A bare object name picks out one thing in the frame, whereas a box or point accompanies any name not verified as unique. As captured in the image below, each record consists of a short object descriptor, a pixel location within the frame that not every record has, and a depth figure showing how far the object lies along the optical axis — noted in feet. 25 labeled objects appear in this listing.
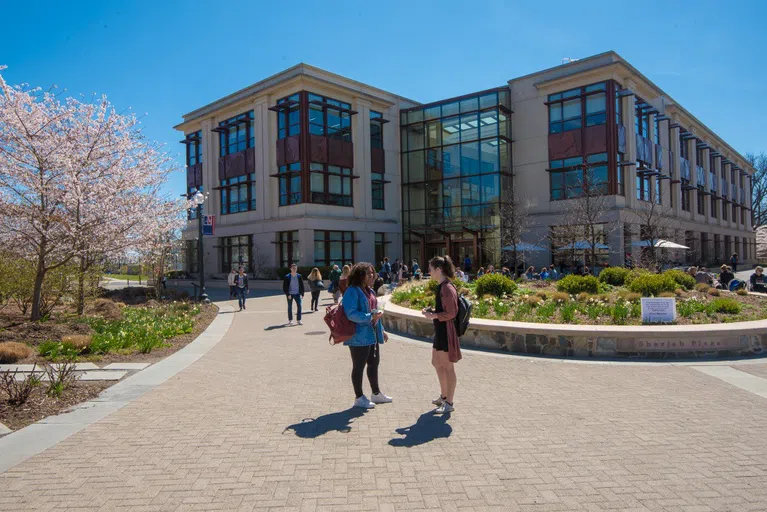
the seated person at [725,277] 55.12
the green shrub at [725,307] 33.06
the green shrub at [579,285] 41.88
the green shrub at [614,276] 48.73
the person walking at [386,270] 83.56
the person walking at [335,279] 58.59
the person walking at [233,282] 65.77
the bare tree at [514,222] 98.43
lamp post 60.03
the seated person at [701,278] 51.49
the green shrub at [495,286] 42.96
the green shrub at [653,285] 40.68
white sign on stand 30.45
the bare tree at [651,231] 79.36
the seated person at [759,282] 50.34
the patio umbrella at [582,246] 82.50
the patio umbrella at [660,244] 83.55
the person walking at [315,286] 52.54
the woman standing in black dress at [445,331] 18.07
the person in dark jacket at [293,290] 45.42
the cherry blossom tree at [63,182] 36.86
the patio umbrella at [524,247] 92.63
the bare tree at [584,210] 79.66
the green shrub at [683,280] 44.12
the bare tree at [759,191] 226.58
